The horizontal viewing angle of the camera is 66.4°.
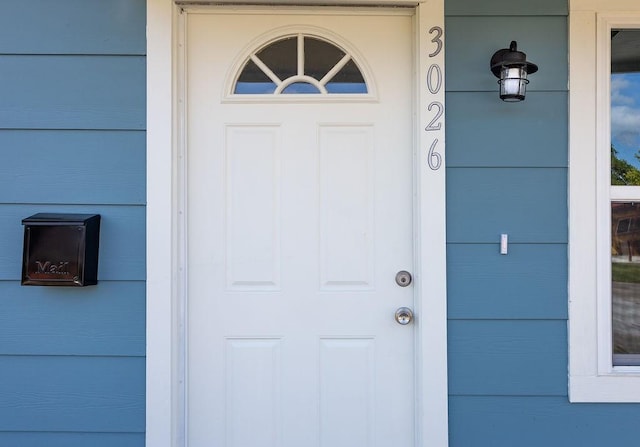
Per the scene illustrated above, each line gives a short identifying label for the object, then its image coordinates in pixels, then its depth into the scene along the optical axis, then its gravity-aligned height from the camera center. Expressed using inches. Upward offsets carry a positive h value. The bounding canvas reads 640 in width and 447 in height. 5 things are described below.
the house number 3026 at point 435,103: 74.1 +18.5
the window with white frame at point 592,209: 74.5 +2.4
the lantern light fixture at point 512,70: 71.3 +22.8
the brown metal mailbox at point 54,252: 70.9 -3.9
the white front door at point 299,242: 77.6 -2.7
